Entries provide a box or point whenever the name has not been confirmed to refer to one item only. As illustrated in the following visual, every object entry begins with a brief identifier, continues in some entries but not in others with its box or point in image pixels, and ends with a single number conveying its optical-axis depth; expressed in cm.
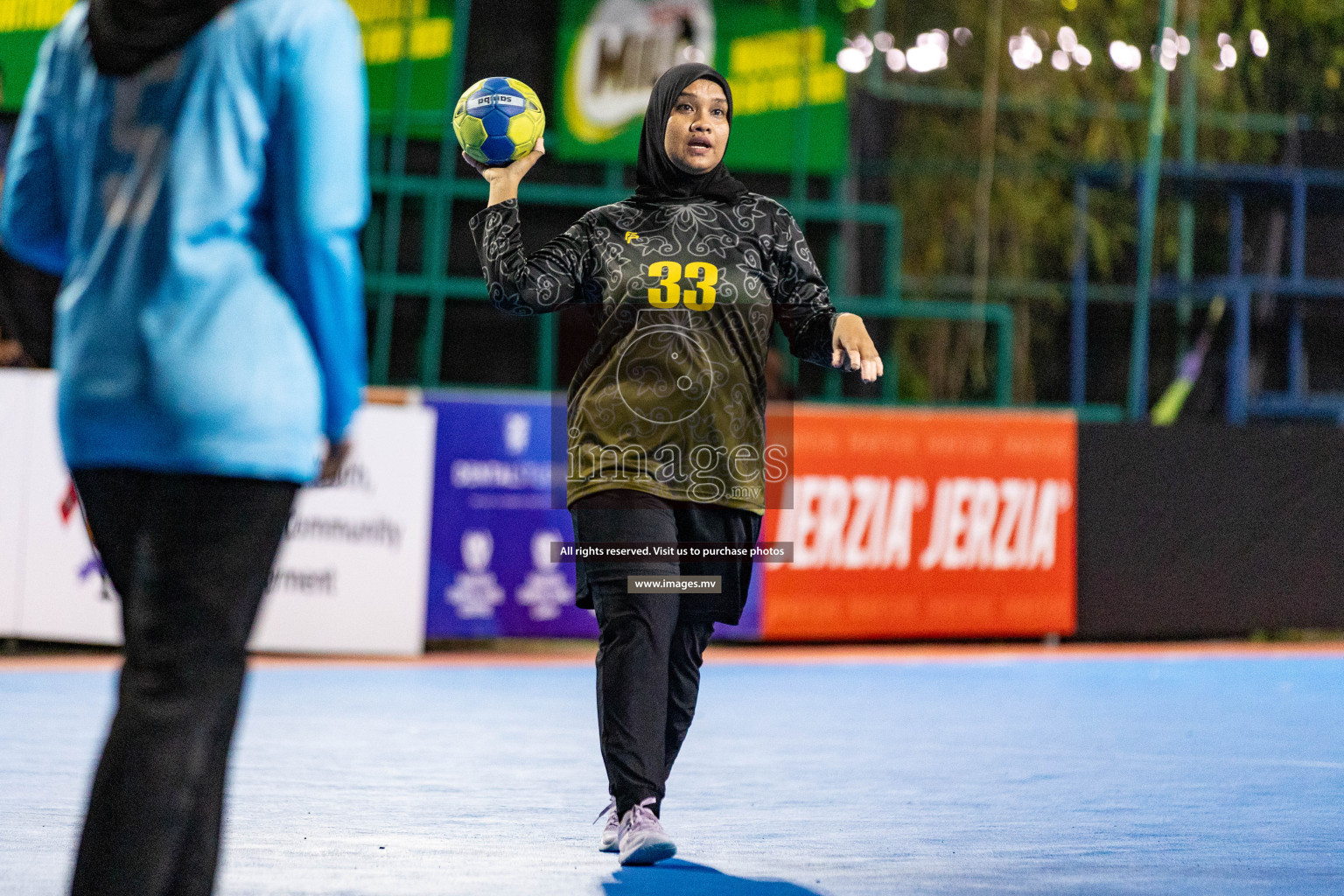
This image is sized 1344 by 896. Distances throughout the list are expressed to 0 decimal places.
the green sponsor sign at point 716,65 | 2494
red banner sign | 2122
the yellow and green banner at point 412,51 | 2495
